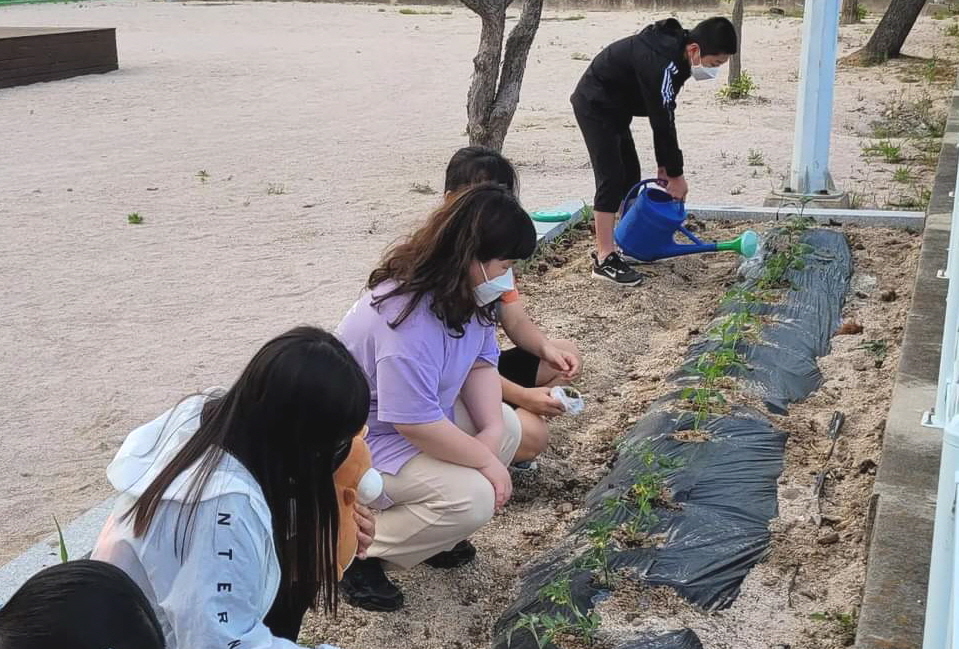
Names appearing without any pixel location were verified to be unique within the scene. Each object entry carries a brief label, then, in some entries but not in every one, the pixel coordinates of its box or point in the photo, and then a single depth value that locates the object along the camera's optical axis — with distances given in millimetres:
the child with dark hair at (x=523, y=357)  3379
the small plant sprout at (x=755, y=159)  8836
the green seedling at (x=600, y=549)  2742
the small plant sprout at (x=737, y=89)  12320
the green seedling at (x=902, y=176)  7773
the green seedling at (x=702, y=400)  3531
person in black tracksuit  5191
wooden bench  13867
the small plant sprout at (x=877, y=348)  4380
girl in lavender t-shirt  2787
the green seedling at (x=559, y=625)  2492
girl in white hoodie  1854
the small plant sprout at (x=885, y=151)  8734
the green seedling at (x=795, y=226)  5871
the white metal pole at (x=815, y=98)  6836
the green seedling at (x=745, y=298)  4818
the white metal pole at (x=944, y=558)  1865
